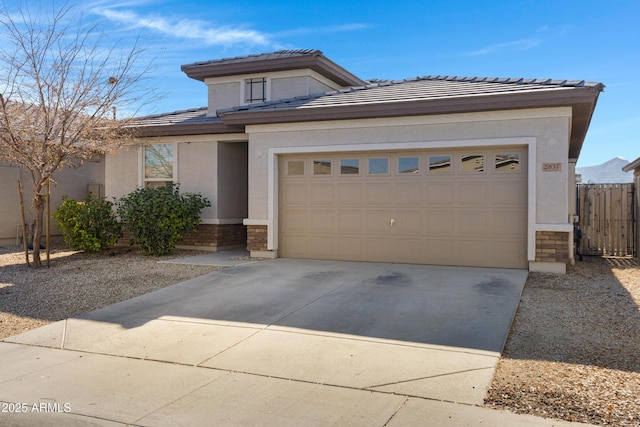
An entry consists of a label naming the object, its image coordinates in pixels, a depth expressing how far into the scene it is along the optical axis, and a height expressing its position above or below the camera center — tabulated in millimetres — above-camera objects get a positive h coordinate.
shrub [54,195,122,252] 13594 -324
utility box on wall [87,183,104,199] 18547 +774
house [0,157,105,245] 16453 +705
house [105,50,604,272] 9992 +879
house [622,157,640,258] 13695 -30
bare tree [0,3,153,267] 10977 +1775
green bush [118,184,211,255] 12750 -157
